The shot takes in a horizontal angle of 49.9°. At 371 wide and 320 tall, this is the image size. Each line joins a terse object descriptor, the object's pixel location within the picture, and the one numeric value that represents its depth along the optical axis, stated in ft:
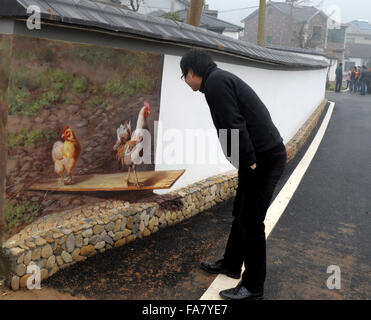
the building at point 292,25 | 169.89
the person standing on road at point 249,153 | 9.70
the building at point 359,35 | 283.71
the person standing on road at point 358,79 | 87.57
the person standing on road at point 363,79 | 83.18
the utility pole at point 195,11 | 28.30
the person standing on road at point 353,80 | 89.25
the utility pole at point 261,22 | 54.46
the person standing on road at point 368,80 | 83.82
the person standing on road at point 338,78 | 84.99
